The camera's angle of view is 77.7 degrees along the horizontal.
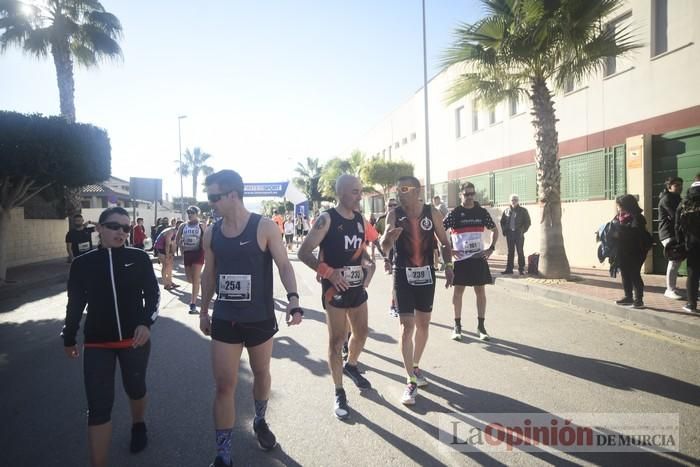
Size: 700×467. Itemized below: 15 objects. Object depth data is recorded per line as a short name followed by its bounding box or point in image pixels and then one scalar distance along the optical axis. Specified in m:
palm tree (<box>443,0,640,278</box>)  8.70
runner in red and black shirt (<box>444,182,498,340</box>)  5.66
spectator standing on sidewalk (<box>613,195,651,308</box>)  6.59
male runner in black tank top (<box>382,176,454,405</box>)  4.05
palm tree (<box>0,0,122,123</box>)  16.61
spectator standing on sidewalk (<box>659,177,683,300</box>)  6.92
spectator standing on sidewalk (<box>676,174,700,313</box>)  6.03
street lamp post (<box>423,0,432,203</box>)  16.94
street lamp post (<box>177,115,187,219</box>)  41.85
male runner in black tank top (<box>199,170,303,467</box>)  2.85
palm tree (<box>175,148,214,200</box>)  65.88
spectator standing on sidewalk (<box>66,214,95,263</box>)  7.74
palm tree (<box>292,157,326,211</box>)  56.28
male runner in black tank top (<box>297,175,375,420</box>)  3.63
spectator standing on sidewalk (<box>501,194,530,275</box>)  11.25
